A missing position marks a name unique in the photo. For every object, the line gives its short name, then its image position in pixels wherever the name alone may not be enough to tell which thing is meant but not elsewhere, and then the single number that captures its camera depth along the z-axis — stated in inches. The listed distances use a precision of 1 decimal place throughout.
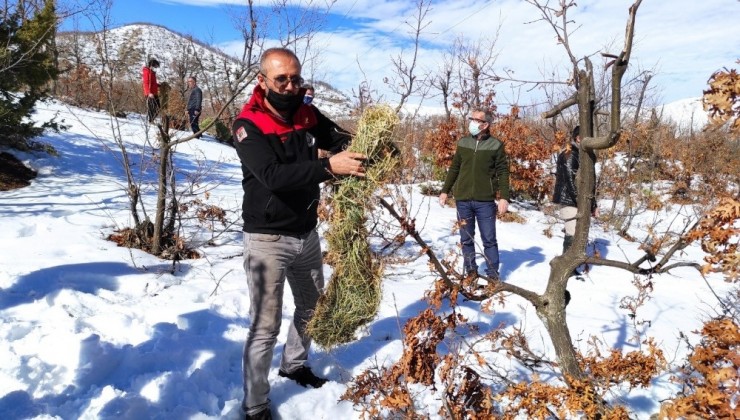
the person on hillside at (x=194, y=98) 569.3
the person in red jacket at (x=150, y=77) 282.8
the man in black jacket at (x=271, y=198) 93.7
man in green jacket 201.8
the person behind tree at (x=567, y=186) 225.5
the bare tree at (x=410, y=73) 299.8
